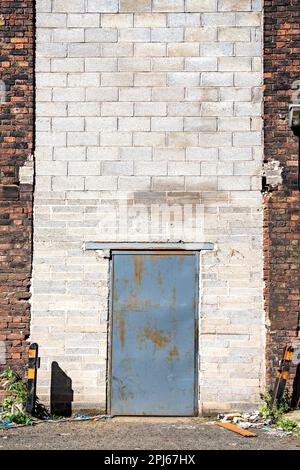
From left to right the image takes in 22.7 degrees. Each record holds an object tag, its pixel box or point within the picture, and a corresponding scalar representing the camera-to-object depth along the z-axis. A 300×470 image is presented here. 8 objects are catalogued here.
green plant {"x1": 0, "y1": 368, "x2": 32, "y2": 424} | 9.71
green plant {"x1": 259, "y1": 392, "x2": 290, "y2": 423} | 9.76
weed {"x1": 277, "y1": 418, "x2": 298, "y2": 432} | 9.16
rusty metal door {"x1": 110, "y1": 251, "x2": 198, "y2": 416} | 10.20
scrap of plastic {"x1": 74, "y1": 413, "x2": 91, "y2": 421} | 10.00
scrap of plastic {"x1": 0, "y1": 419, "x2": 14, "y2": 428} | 9.39
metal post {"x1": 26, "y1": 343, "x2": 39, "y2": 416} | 9.74
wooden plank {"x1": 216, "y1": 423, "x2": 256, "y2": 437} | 8.87
